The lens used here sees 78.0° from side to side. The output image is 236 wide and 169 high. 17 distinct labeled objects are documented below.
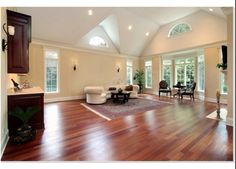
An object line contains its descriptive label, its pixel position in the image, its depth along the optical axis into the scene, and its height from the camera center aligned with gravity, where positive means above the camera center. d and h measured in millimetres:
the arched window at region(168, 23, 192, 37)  7582 +2934
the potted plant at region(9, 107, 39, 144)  2496 -818
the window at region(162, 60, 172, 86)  9102 +776
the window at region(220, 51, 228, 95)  6330 -131
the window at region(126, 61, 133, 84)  10289 +811
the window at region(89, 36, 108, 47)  8077 +2403
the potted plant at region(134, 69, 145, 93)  10216 +377
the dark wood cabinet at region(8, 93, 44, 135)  2823 -436
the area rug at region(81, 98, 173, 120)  4480 -888
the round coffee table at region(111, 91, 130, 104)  6352 -616
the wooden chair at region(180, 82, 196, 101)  7034 -431
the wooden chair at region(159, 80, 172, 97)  8515 -159
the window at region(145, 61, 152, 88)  10081 +658
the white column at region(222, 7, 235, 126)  3371 +518
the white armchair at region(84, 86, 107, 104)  6009 -488
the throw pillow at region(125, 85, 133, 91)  7831 -247
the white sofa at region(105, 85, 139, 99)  7516 -403
